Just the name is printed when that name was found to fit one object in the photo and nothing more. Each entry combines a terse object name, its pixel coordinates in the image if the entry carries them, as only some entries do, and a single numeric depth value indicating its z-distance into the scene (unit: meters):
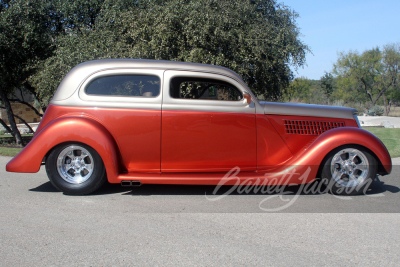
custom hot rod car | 4.44
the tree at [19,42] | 10.15
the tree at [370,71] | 38.97
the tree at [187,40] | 8.70
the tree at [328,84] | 44.16
